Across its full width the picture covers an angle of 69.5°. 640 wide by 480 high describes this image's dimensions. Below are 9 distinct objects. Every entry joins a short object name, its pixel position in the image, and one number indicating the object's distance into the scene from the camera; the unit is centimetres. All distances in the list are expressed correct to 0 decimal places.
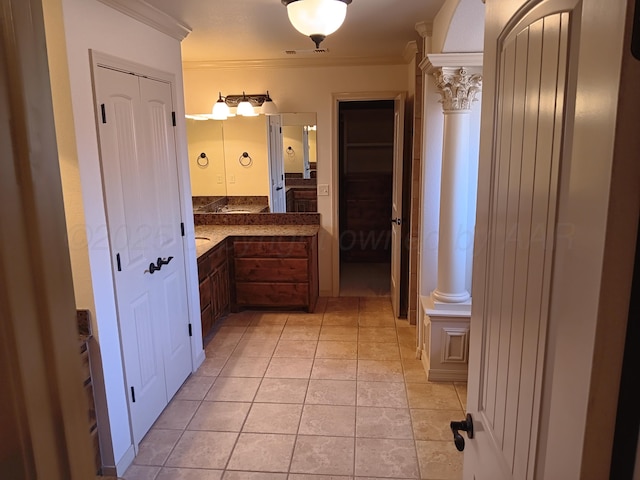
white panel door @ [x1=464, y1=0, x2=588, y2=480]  75
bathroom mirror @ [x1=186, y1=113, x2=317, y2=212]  474
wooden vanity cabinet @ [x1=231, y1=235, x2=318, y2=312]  436
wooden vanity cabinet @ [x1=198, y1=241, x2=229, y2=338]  378
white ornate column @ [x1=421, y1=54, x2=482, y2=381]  304
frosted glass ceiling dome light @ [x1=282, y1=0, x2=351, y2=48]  213
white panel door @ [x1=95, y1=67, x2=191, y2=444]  231
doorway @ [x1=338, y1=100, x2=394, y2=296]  613
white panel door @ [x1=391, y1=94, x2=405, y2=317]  412
